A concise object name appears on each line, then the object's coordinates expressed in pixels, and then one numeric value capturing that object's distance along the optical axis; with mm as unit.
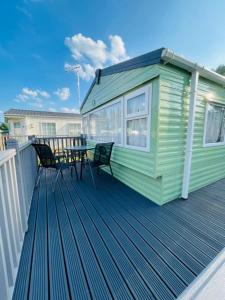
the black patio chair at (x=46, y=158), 2938
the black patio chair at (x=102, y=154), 3446
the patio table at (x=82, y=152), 3711
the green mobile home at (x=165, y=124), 2199
